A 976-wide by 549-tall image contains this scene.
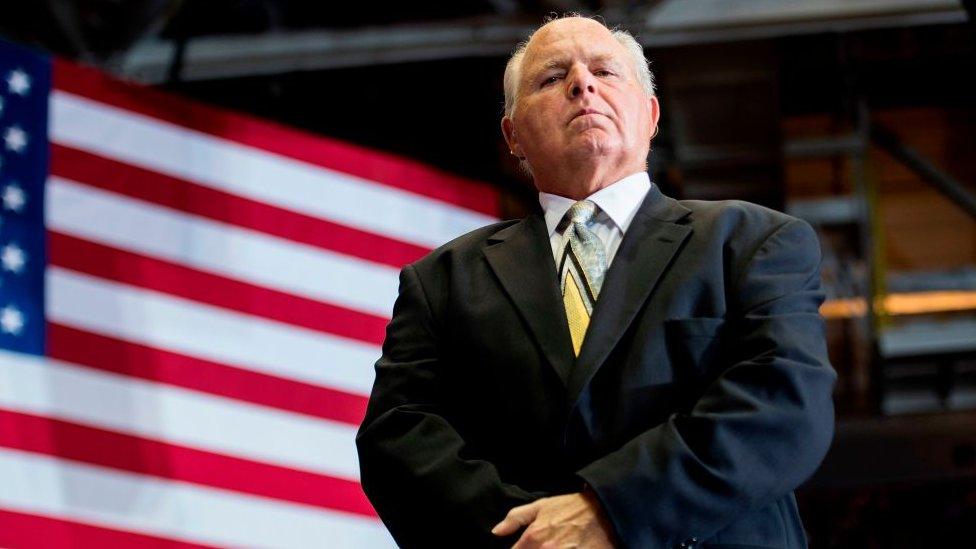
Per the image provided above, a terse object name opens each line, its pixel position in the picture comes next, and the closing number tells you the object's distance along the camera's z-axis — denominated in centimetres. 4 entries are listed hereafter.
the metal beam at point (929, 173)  1425
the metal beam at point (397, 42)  927
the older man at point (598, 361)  275
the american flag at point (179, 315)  720
